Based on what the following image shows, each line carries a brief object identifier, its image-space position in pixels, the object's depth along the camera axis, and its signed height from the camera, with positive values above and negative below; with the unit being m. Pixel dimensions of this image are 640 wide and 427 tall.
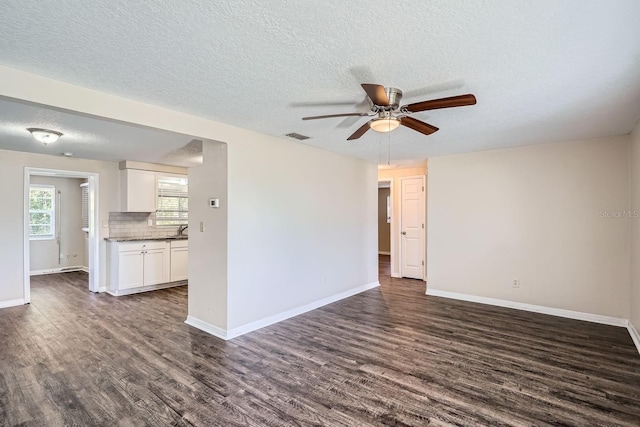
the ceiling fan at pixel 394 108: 2.14 +0.76
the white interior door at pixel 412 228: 6.52 -0.33
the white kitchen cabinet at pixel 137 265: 5.41 -0.94
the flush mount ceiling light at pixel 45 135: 3.54 +0.86
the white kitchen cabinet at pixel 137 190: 5.68 +0.39
